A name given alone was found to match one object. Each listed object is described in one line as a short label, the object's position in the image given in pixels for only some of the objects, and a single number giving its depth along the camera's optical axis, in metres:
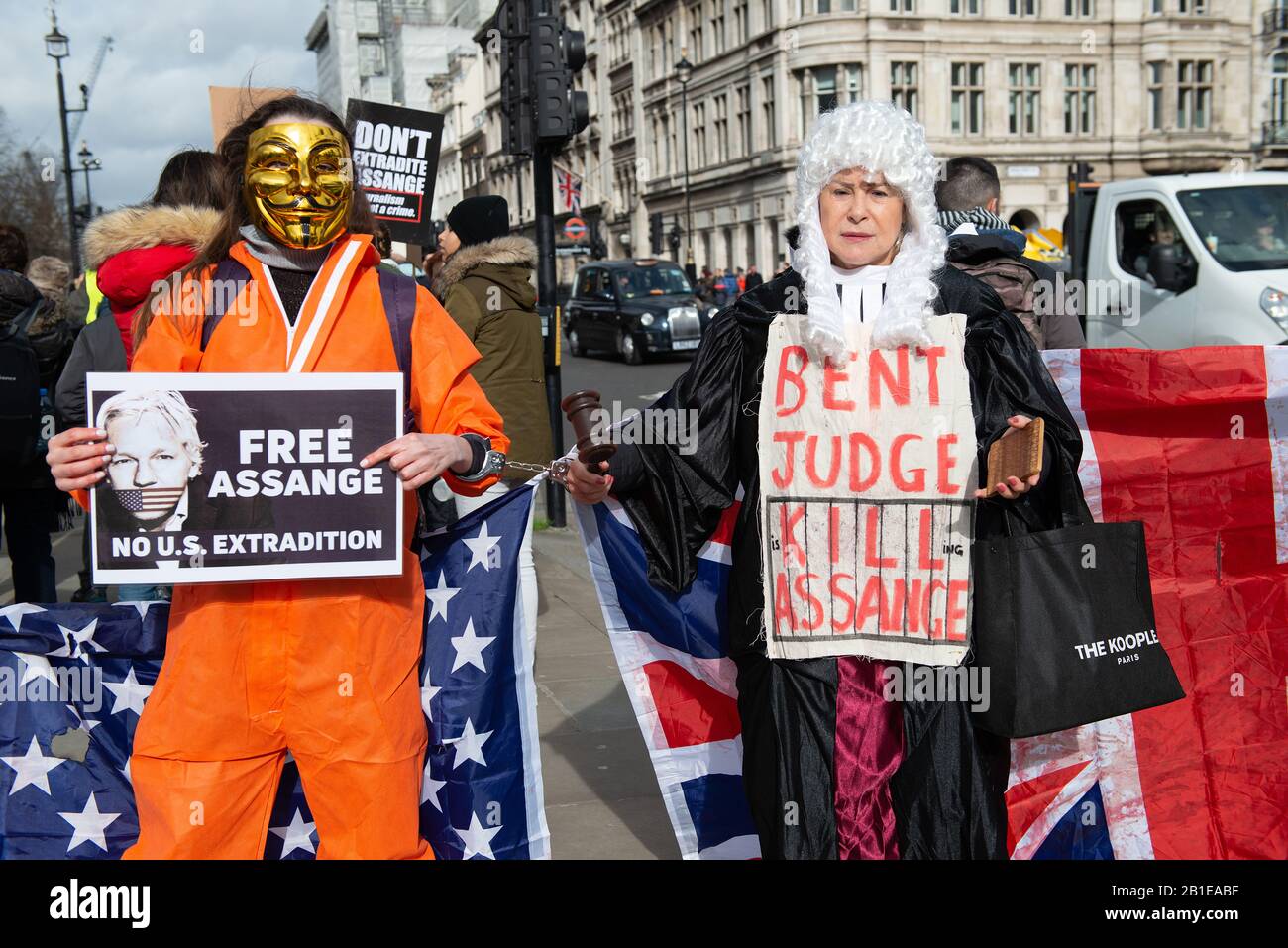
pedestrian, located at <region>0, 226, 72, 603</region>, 5.17
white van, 9.88
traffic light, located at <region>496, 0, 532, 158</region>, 8.84
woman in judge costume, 2.69
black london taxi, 23.97
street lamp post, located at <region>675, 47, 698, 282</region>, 46.34
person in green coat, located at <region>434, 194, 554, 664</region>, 6.10
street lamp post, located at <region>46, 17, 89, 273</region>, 30.39
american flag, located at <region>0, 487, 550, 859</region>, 3.02
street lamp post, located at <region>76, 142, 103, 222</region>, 43.59
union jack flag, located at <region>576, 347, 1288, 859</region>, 3.34
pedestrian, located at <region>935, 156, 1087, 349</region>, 4.07
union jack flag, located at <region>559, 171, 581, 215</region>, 54.62
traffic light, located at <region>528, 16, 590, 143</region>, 8.55
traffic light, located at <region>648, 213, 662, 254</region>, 43.69
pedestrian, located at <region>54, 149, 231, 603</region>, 3.13
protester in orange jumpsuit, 2.45
